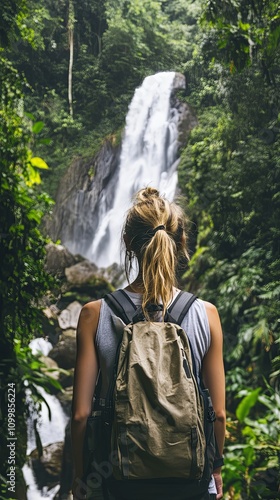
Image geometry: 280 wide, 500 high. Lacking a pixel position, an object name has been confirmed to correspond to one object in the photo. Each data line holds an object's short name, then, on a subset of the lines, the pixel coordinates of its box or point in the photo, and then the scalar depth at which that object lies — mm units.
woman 1684
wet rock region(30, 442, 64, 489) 5098
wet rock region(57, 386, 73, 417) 5680
